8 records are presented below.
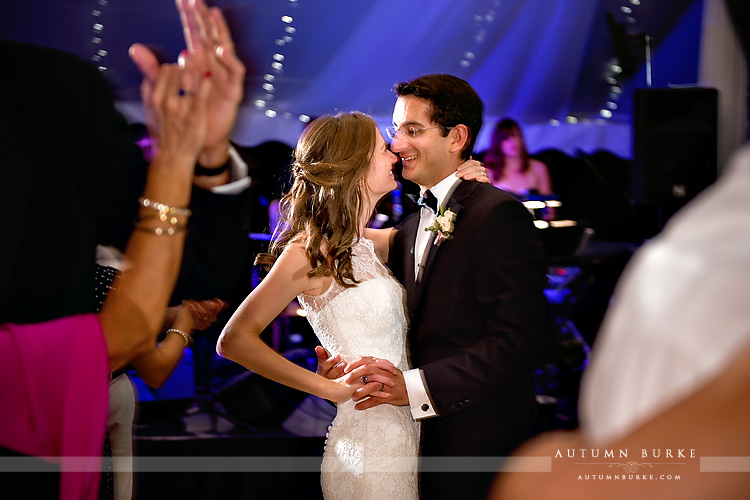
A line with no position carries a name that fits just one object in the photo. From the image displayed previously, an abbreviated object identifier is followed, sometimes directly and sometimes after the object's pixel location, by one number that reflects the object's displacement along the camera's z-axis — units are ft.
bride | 6.65
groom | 6.74
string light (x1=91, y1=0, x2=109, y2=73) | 8.39
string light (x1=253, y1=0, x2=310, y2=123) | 11.27
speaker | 12.54
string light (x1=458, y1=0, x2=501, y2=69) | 13.60
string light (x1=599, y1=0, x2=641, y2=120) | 15.07
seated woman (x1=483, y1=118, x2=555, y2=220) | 15.55
